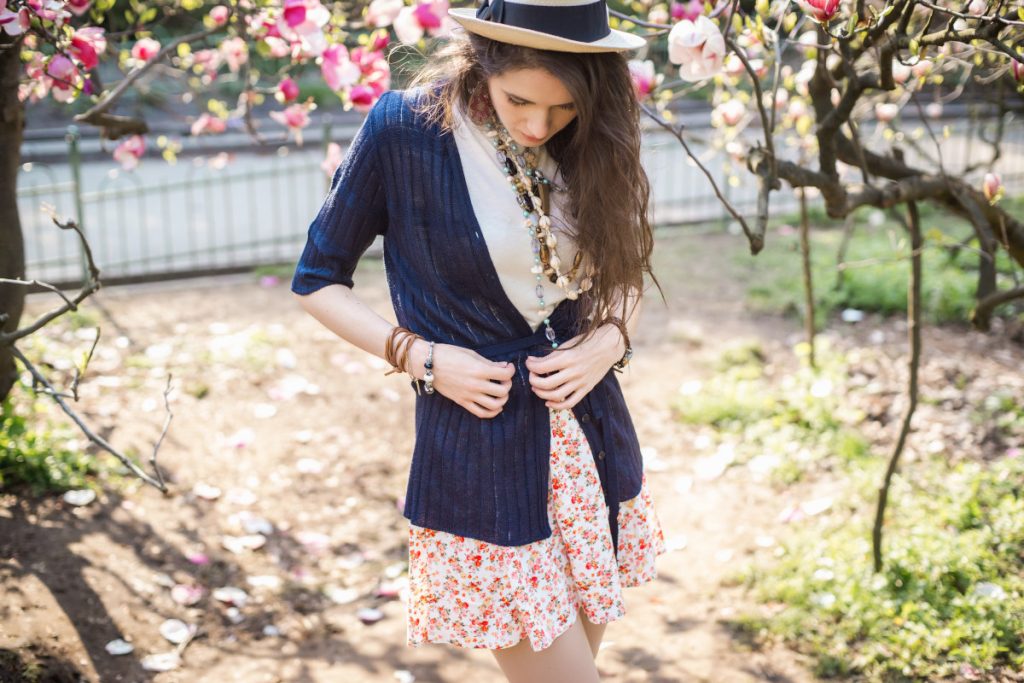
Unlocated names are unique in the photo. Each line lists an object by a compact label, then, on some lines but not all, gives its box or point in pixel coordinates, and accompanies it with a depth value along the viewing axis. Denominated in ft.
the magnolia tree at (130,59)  8.19
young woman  5.95
